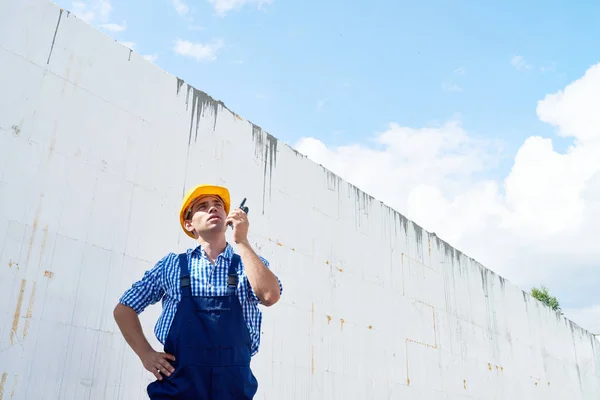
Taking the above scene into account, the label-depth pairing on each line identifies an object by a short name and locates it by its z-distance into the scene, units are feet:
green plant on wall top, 78.38
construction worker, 6.42
